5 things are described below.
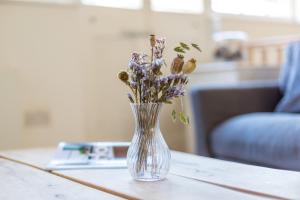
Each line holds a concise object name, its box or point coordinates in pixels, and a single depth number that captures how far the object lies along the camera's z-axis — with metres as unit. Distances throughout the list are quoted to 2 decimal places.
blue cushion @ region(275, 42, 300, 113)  2.39
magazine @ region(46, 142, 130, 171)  1.25
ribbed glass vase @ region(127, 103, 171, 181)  1.01
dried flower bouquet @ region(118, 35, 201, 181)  0.98
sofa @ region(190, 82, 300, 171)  1.86
